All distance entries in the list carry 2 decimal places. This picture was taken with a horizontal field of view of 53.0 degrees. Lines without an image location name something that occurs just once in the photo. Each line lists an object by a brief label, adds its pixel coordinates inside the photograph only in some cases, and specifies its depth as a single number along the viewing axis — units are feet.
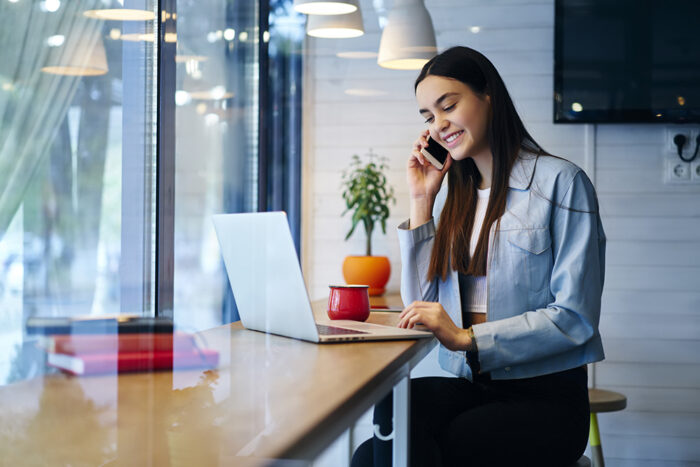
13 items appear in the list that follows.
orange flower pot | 8.24
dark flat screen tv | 8.18
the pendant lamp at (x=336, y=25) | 7.59
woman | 4.16
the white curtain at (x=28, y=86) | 3.00
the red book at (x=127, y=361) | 2.72
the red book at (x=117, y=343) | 2.75
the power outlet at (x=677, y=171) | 8.41
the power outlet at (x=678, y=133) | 8.39
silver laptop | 3.79
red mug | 4.68
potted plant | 8.26
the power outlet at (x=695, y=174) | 8.39
